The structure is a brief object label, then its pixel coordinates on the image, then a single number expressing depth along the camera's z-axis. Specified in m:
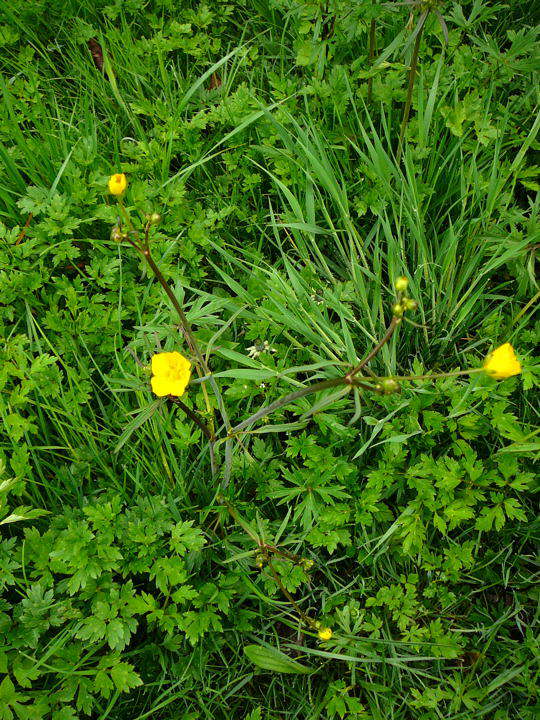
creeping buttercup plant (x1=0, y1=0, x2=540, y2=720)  0.46
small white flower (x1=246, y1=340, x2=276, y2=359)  0.52
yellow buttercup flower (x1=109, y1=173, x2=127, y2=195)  0.40
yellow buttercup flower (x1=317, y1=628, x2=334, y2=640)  0.44
